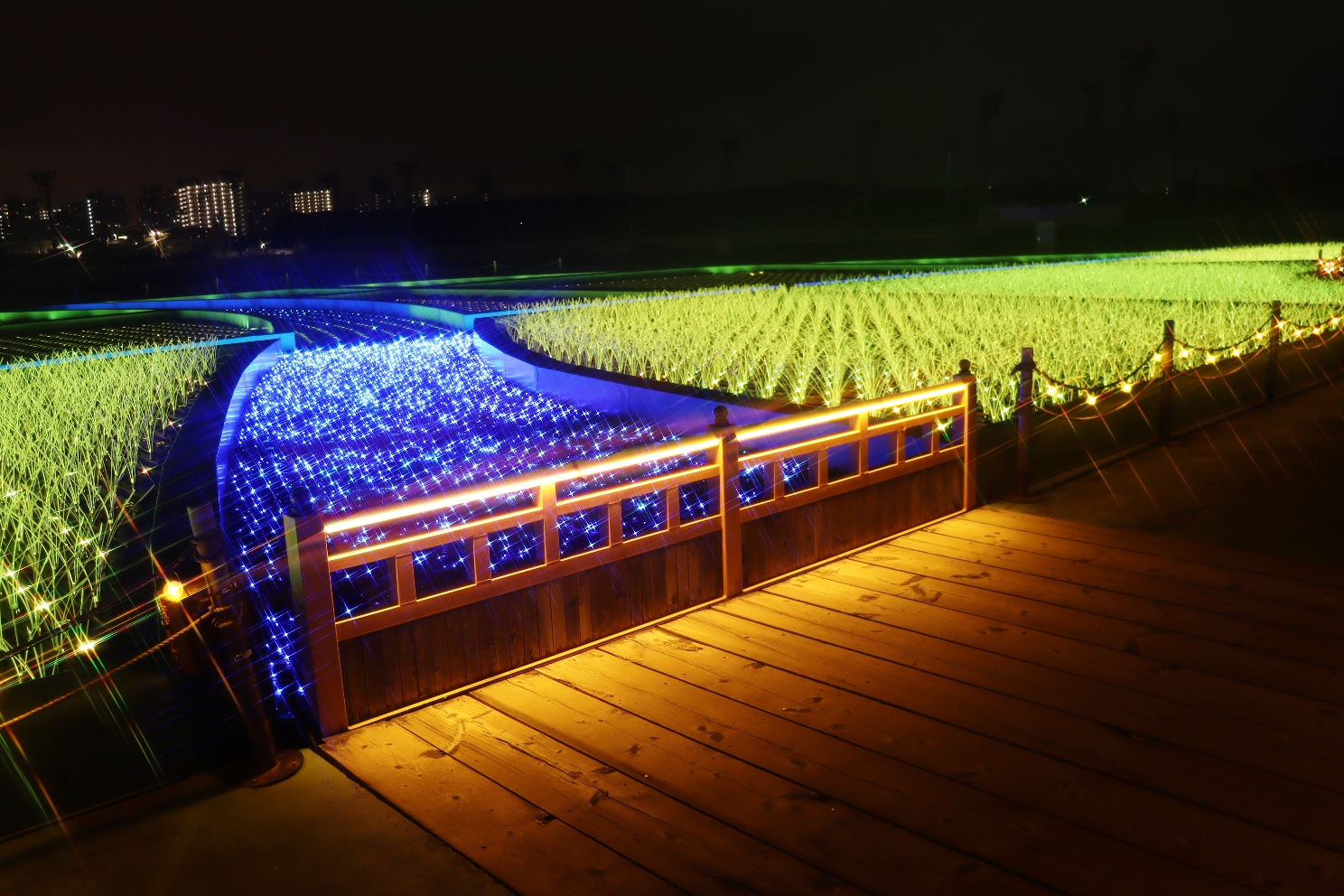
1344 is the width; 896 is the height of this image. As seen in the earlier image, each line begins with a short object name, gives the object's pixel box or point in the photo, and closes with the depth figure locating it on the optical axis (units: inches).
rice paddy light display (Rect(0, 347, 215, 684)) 201.9
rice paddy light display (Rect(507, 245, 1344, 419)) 412.2
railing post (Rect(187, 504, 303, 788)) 134.2
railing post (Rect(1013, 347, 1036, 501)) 267.0
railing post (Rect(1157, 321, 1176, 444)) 331.3
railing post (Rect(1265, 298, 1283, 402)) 396.5
